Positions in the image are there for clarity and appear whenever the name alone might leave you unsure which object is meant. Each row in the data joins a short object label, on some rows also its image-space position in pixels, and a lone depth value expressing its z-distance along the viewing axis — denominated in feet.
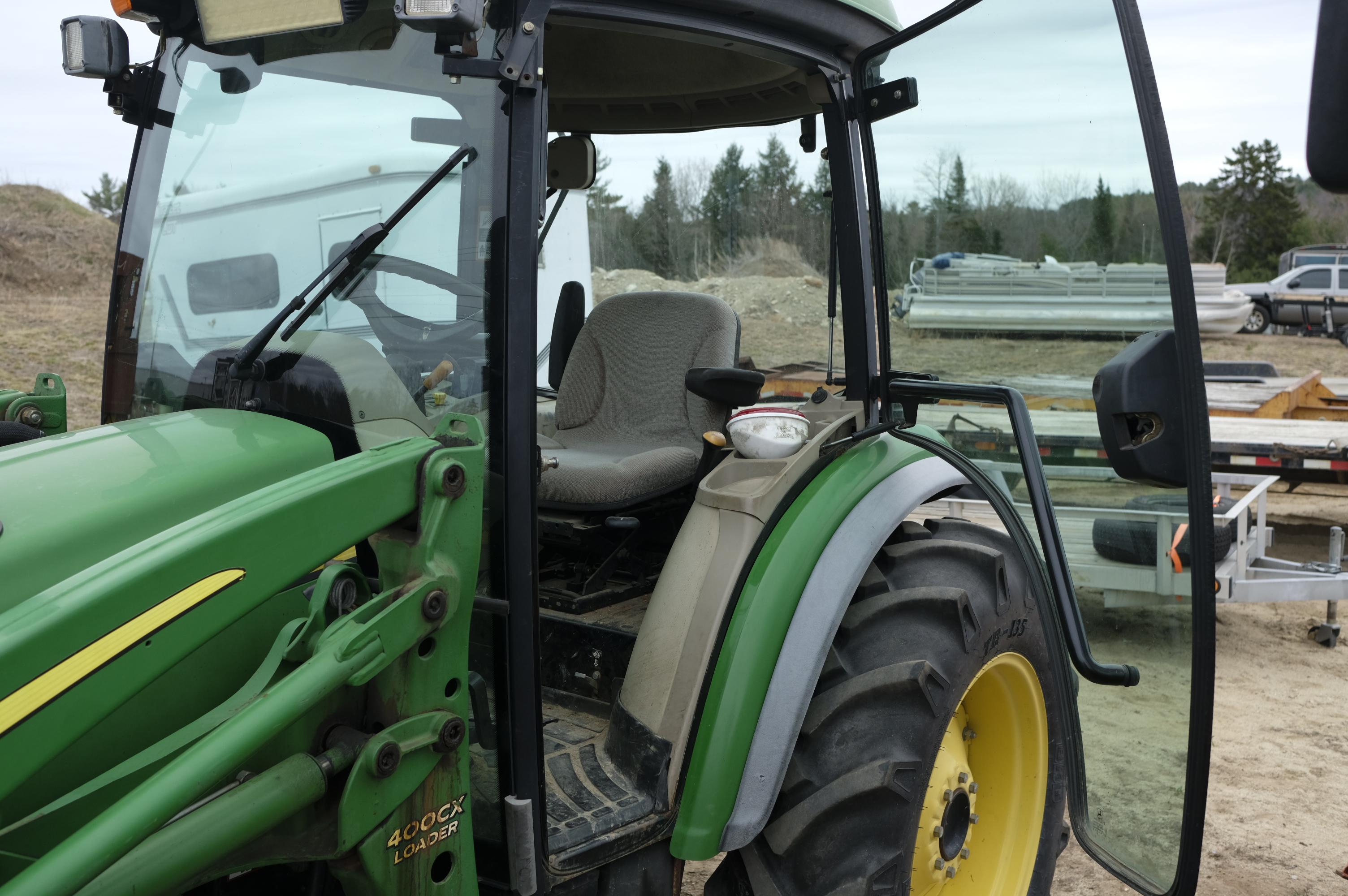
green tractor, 5.05
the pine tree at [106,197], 85.05
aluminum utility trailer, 17.83
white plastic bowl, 8.21
